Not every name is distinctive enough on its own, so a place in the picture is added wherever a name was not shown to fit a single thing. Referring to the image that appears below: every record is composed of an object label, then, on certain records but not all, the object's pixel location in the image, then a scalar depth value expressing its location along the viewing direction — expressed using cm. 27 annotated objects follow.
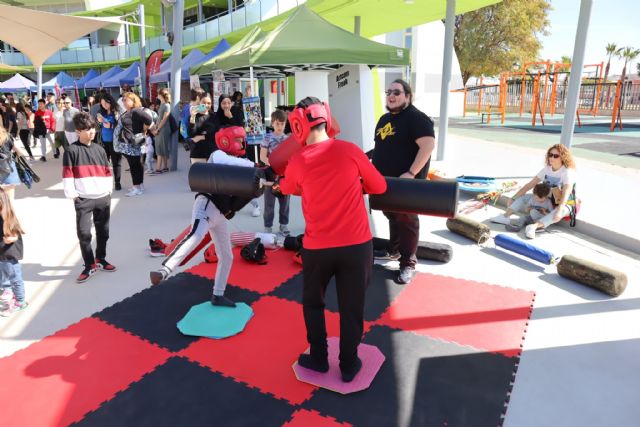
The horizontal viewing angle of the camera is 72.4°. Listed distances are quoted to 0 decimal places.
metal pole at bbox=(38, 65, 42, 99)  1798
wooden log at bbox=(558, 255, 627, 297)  404
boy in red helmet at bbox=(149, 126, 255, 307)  339
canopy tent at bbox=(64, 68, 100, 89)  2933
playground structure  1852
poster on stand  793
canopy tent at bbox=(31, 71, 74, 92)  3048
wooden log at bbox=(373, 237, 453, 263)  494
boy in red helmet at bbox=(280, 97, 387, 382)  251
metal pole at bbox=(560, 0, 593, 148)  663
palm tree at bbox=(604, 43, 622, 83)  5072
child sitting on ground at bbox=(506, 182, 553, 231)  576
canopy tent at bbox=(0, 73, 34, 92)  2902
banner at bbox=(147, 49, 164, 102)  1934
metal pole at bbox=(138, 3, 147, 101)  1533
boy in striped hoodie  427
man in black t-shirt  409
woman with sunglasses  561
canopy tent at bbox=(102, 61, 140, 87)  2444
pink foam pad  287
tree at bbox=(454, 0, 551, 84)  2873
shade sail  1108
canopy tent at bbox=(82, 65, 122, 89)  2729
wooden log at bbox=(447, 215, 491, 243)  548
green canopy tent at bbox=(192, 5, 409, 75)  771
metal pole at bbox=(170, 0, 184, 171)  1008
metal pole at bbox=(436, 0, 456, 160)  990
